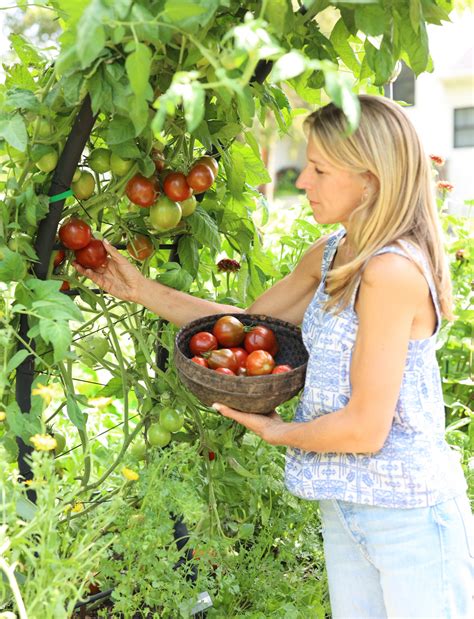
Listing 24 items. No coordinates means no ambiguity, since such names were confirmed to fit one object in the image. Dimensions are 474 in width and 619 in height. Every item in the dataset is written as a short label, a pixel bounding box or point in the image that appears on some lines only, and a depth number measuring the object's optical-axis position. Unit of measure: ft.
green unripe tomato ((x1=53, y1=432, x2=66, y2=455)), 5.62
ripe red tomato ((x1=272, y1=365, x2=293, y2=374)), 5.01
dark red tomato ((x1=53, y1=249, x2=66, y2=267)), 5.37
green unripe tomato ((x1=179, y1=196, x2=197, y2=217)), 5.65
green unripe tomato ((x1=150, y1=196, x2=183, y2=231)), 5.41
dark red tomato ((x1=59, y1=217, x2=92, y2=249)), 5.19
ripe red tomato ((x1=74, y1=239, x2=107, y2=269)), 5.35
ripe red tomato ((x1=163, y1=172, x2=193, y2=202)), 5.37
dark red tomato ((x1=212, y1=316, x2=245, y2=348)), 5.39
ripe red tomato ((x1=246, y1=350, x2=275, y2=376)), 5.05
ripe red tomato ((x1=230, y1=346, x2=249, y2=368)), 5.26
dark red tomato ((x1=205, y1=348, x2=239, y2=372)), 5.08
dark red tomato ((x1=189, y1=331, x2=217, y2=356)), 5.24
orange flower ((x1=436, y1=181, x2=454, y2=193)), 9.27
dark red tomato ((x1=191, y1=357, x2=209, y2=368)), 4.98
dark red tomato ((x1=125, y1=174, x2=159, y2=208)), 5.24
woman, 4.46
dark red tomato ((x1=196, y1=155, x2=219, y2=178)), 5.54
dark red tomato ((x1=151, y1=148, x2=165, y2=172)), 5.53
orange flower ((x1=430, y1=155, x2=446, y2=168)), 8.58
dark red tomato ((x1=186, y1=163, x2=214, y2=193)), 5.43
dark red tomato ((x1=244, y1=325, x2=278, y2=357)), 5.33
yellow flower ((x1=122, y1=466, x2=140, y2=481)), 4.13
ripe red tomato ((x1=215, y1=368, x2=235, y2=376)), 4.98
